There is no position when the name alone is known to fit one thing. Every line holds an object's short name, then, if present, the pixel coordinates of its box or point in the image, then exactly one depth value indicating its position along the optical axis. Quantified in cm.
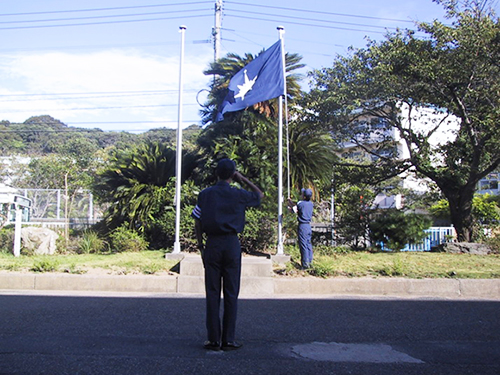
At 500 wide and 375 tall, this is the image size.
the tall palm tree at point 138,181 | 1297
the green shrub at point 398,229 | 1214
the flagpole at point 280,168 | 1052
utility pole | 2839
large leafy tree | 1198
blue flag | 1127
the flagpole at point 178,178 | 1110
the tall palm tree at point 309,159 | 1321
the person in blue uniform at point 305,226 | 940
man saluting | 439
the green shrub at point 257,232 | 1146
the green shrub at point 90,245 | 1211
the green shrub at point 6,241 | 1224
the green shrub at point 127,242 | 1218
